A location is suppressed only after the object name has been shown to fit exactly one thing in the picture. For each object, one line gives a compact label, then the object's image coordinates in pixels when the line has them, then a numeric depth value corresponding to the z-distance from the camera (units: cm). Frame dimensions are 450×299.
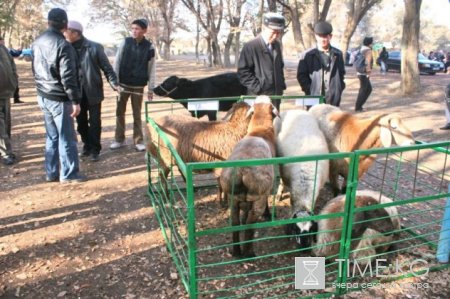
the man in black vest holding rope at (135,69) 653
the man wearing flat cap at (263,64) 514
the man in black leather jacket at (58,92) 495
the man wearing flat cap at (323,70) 555
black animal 842
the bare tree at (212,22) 2570
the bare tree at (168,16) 3170
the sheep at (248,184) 319
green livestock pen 287
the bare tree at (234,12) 2830
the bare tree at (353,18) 1641
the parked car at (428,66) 2253
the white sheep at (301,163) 368
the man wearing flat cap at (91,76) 607
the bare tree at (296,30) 1803
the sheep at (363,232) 342
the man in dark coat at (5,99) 634
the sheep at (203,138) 445
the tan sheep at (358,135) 418
